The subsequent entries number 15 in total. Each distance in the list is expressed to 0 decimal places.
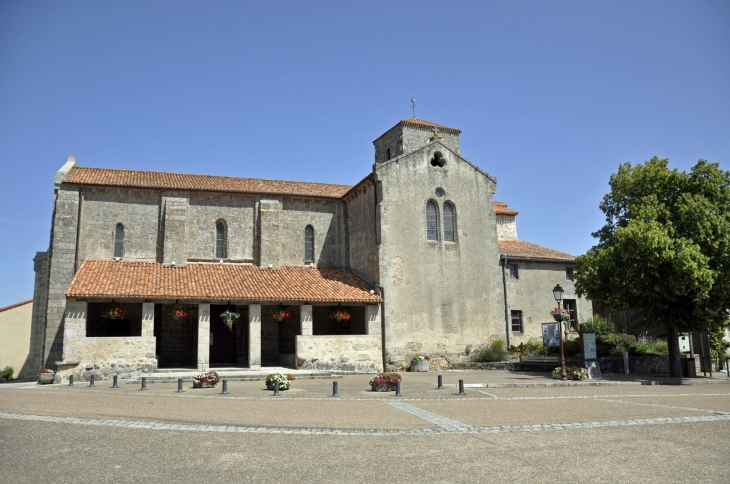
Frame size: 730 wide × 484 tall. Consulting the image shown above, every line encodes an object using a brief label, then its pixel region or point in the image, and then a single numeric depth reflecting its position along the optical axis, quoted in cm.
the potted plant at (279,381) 1650
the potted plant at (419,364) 2575
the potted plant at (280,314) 2486
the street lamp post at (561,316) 1994
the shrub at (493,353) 2712
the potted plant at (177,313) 2342
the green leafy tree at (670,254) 1978
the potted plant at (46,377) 2144
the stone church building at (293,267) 2473
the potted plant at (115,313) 2289
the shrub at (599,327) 2766
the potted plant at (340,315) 2583
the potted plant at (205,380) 1773
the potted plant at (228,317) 2400
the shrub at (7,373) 3017
